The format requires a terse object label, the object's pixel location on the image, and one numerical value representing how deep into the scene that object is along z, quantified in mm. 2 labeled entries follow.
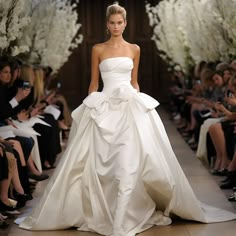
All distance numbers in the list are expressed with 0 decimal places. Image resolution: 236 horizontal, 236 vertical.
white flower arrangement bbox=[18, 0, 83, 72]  20984
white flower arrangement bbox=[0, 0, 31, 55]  16133
